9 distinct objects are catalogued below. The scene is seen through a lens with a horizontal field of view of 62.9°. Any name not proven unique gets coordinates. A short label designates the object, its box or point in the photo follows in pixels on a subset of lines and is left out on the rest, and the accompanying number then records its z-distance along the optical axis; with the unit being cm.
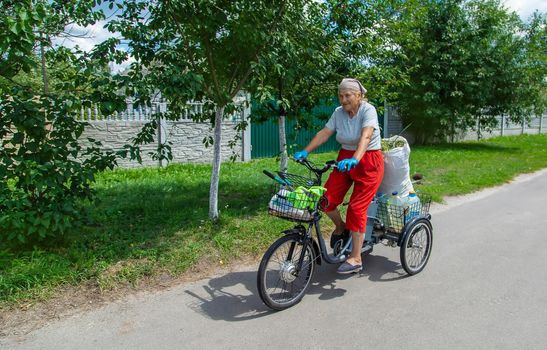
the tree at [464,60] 1416
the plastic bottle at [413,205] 430
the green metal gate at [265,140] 1162
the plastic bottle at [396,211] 424
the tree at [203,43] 418
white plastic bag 424
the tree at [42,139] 364
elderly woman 380
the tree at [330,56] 522
